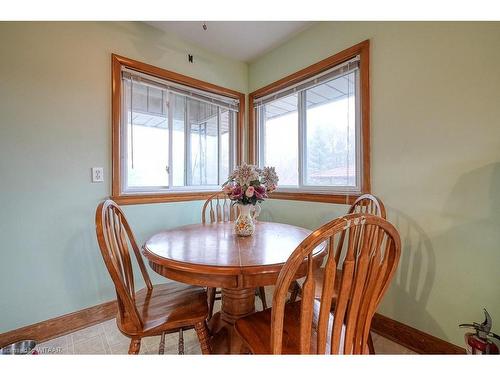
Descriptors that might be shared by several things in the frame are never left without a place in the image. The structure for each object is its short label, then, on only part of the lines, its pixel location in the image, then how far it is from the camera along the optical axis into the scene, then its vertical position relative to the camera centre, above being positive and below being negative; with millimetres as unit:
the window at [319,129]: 1868 +534
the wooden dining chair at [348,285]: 622 -293
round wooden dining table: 921 -323
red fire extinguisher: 1138 -784
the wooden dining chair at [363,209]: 1312 -164
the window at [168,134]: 1994 +500
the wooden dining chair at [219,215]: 1570 -297
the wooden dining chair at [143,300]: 983 -608
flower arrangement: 1350 -1
